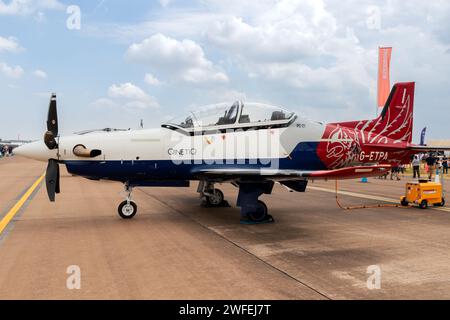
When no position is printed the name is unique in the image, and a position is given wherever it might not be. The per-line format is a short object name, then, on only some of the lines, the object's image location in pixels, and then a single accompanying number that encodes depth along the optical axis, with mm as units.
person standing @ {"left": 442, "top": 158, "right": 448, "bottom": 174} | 31581
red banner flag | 24275
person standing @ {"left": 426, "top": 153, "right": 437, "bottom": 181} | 22094
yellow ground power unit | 11352
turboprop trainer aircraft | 8266
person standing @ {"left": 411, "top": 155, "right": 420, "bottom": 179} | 24281
